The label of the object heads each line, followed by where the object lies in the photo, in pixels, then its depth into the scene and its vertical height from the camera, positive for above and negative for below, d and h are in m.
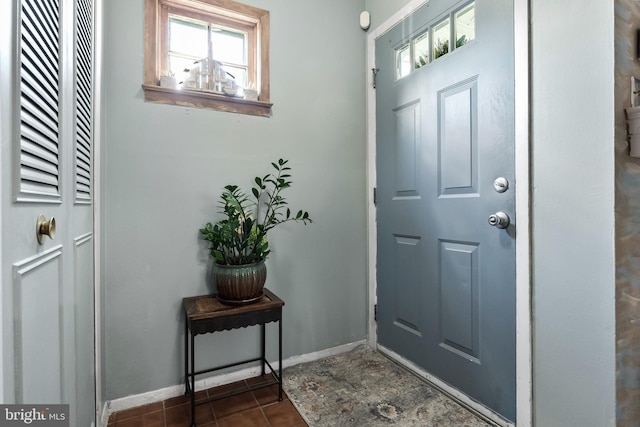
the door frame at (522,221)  1.29 -0.04
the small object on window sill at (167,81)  1.65 +0.67
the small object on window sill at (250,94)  1.86 +0.68
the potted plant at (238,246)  1.56 -0.17
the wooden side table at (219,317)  1.46 -0.49
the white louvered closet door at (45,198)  0.49 +0.03
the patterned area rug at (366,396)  1.49 -0.94
